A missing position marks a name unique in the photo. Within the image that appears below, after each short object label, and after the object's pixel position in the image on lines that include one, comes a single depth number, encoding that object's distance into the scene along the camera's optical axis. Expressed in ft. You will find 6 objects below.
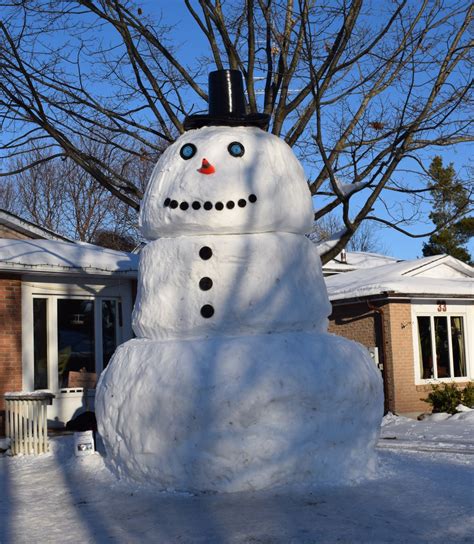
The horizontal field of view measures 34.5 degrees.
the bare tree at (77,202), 104.68
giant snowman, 21.54
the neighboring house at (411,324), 53.72
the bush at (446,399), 49.78
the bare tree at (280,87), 35.32
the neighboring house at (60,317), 38.63
